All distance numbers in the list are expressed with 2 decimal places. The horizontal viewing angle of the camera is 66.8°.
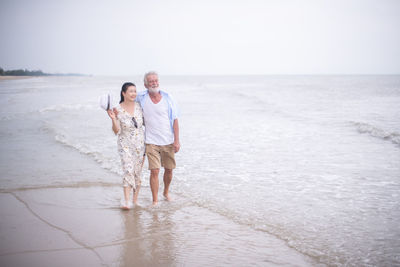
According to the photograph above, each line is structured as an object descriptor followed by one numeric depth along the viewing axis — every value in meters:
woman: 4.34
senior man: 4.47
